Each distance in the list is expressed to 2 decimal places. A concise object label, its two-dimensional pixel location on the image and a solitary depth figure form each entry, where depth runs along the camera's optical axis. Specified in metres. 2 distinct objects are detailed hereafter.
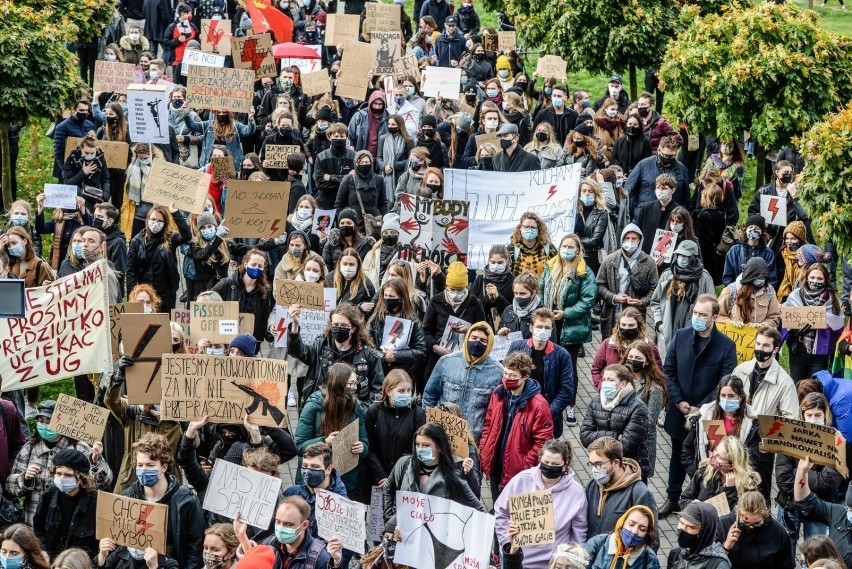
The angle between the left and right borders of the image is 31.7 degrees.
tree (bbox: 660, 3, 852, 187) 18.16
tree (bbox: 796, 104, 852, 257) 14.48
